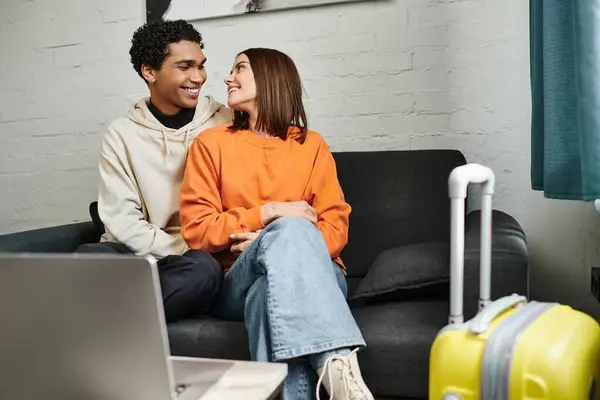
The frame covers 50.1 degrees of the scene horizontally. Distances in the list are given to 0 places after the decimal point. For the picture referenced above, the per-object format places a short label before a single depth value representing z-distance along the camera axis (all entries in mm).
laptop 649
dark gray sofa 1394
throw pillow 1597
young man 1915
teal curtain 1268
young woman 1318
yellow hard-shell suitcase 1068
